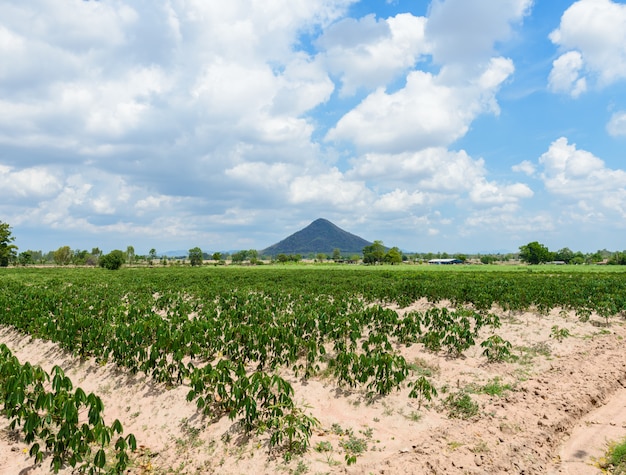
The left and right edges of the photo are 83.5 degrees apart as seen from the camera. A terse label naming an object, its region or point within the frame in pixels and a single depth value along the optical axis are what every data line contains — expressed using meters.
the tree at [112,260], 83.50
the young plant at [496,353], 10.20
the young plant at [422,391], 7.52
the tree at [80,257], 134.75
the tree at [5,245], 87.06
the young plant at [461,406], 7.33
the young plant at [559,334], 12.31
